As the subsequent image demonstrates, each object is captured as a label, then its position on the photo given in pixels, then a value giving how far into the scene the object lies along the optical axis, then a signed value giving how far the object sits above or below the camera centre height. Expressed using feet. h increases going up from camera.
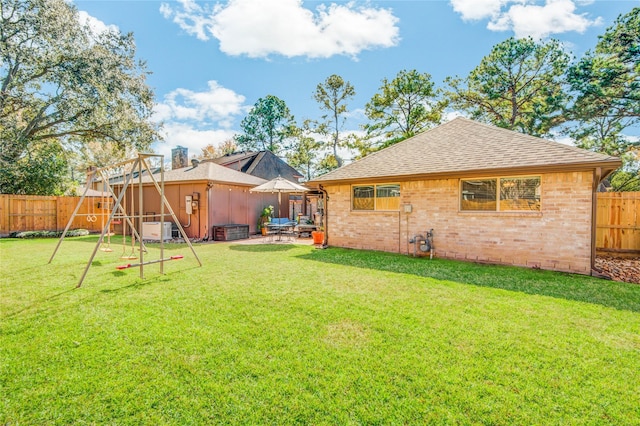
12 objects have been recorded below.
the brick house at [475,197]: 21.66 +1.00
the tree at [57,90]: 43.83 +19.30
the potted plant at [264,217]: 50.72 -1.55
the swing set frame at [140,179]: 18.29 +1.03
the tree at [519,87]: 55.06 +24.71
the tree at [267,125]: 110.73 +31.39
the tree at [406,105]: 66.49 +23.96
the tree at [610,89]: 44.24 +18.92
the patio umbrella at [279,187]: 38.28 +2.75
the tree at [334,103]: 78.74 +28.45
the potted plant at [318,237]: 37.19 -3.65
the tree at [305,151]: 84.79 +17.96
